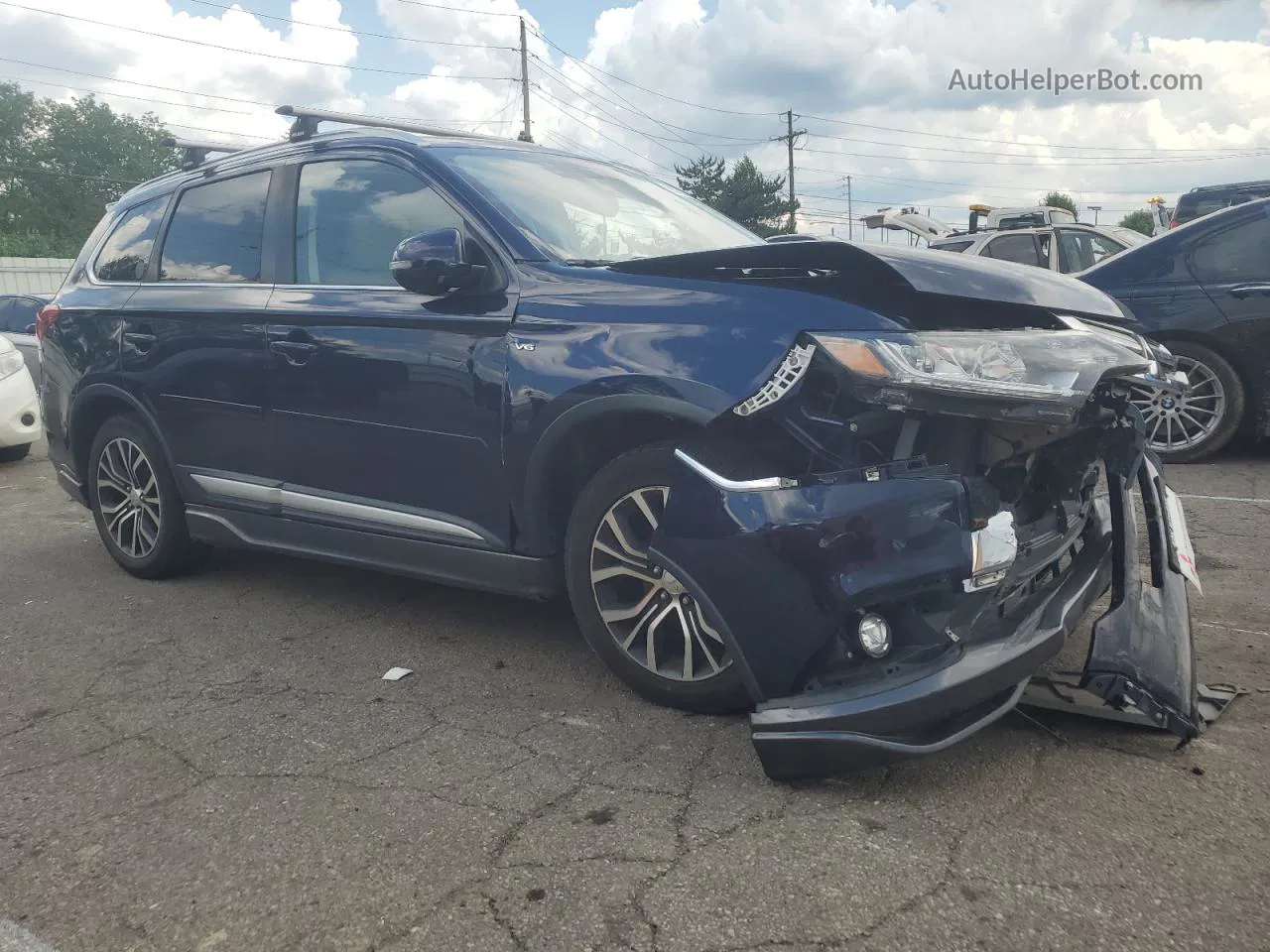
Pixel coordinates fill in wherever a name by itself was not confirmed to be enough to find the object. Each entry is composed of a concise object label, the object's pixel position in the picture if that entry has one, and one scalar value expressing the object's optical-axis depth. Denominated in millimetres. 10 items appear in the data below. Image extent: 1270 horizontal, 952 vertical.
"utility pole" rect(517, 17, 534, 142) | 44191
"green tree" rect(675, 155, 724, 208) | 55750
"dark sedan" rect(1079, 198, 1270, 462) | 6441
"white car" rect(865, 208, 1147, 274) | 12094
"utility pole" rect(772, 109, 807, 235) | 59188
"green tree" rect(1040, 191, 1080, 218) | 60731
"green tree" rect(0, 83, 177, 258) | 68938
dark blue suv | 2502
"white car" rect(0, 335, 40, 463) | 8648
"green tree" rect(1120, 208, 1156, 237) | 54056
